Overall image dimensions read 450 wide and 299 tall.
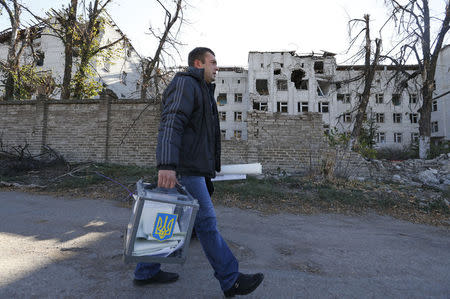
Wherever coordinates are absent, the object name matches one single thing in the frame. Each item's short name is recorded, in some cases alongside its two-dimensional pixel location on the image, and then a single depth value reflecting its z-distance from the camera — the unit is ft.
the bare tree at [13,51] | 39.43
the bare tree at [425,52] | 40.29
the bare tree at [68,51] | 39.59
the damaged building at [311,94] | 100.94
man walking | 5.69
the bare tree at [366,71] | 42.19
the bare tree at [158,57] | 39.17
